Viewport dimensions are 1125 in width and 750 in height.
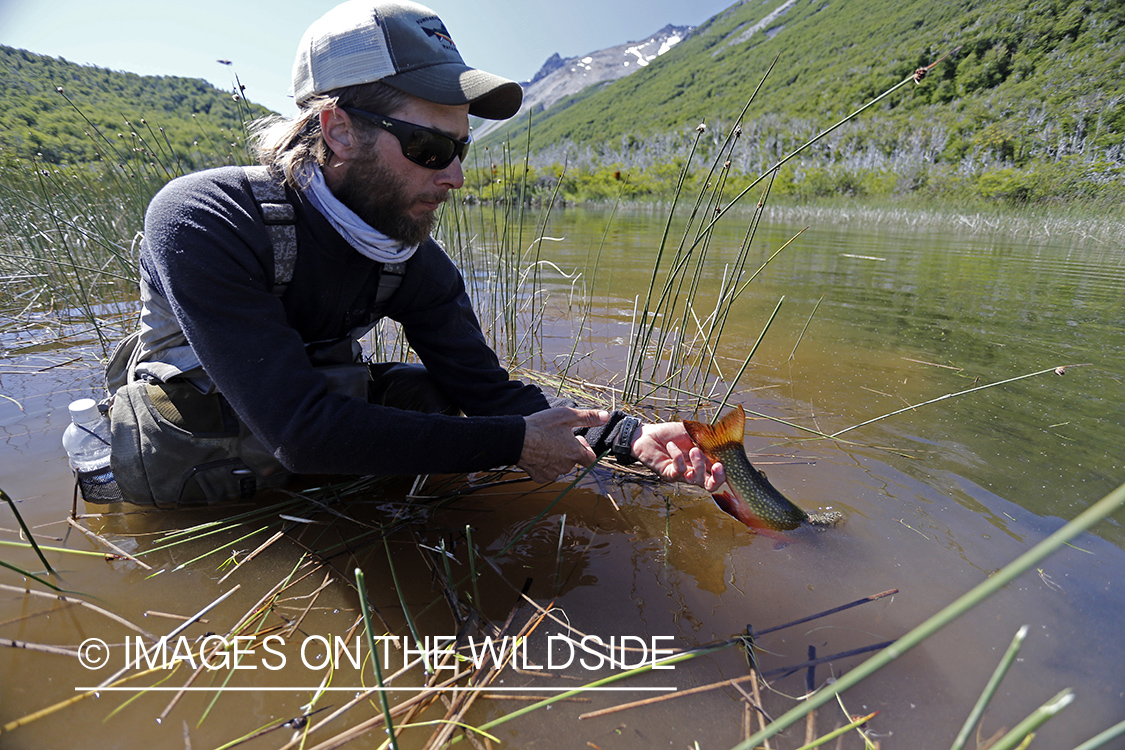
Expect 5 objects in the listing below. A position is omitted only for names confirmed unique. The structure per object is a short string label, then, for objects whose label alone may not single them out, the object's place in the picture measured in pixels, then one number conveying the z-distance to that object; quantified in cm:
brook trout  69
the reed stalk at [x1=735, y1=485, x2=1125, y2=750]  18
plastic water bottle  69
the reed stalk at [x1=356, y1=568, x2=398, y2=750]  33
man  58
